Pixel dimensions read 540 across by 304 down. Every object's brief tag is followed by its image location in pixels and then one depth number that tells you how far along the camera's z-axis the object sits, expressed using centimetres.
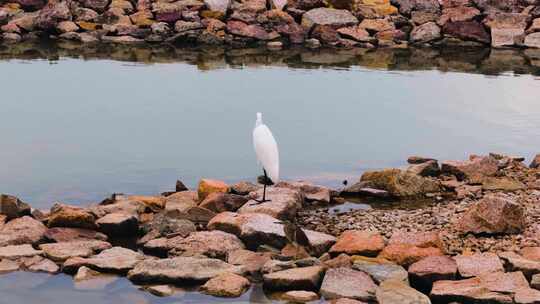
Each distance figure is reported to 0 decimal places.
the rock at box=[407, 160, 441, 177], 1412
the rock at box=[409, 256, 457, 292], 928
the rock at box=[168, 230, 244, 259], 1018
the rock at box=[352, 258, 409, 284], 925
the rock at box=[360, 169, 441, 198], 1320
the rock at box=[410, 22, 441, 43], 3139
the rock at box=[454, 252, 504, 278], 934
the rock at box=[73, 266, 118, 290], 927
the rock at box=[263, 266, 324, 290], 912
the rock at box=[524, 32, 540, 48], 3123
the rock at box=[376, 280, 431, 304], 862
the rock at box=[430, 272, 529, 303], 863
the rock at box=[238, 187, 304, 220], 1157
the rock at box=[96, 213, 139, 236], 1102
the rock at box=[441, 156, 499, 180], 1386
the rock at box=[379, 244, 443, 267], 980
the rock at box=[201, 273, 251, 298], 904
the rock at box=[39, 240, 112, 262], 996
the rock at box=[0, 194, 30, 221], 1117
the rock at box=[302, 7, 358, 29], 3111
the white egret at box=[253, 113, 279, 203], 1227
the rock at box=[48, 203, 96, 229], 1102
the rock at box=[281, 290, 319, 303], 896
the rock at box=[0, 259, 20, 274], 959
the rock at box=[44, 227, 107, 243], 1066
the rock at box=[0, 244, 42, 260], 991
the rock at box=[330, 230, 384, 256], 1013
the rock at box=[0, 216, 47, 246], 1043
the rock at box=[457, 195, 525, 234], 1075
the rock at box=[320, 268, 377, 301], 887
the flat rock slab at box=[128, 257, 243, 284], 929
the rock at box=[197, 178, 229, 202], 1255
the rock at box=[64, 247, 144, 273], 957
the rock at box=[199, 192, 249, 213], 1198
